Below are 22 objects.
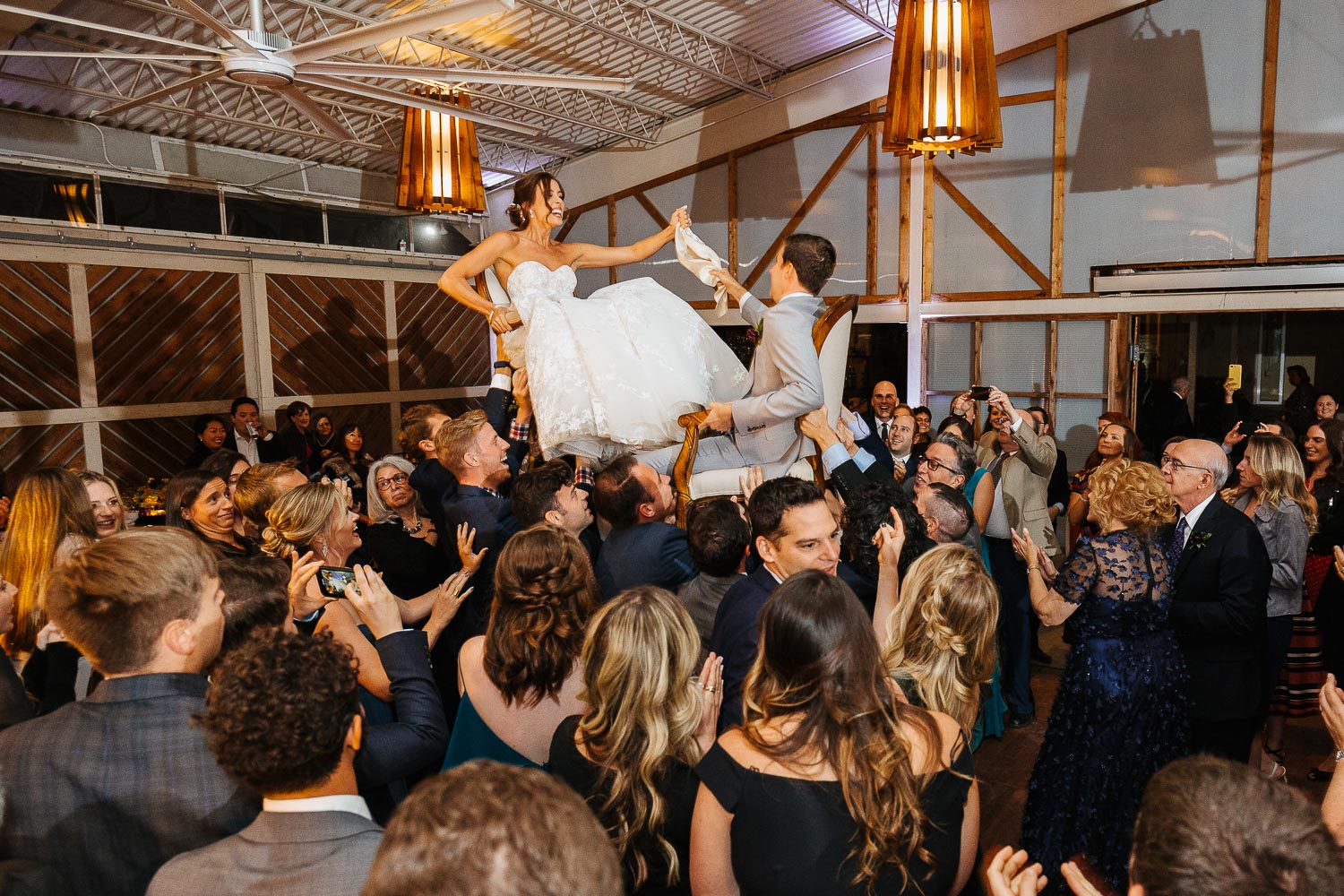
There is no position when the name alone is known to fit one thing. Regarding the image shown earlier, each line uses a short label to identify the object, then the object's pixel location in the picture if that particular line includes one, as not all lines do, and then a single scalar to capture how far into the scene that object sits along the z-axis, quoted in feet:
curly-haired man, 4.18
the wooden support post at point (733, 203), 34.50
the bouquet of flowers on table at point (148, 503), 22.66
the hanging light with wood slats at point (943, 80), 19.80
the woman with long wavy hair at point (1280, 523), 12.11
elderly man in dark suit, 9.48
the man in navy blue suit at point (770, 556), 7.45
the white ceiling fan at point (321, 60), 12.52
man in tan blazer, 15.08
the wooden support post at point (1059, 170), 27.78
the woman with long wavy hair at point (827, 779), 5.07
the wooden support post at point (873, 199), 31.22
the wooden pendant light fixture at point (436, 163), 24.23
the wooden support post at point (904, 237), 30.63
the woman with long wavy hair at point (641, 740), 5.71
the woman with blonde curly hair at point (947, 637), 7.27
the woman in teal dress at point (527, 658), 6.91
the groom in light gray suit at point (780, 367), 10.61
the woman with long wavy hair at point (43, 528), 8.91
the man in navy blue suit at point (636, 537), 9.70
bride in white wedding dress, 12.07
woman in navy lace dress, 8.96
